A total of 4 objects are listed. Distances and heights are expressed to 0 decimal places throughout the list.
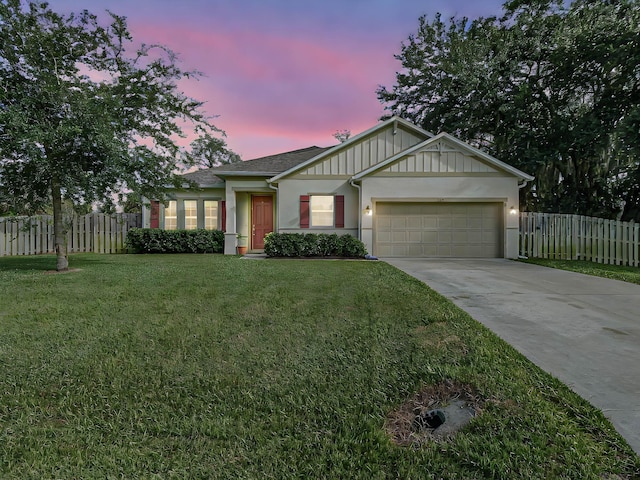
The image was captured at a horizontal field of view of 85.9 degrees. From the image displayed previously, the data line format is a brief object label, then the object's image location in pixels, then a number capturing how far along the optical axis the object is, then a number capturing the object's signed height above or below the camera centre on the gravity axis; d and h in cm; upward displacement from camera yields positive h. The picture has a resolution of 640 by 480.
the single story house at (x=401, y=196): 1219 +144
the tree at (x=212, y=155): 3027 +755
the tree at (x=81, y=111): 707 +280
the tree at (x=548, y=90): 1310 +644
